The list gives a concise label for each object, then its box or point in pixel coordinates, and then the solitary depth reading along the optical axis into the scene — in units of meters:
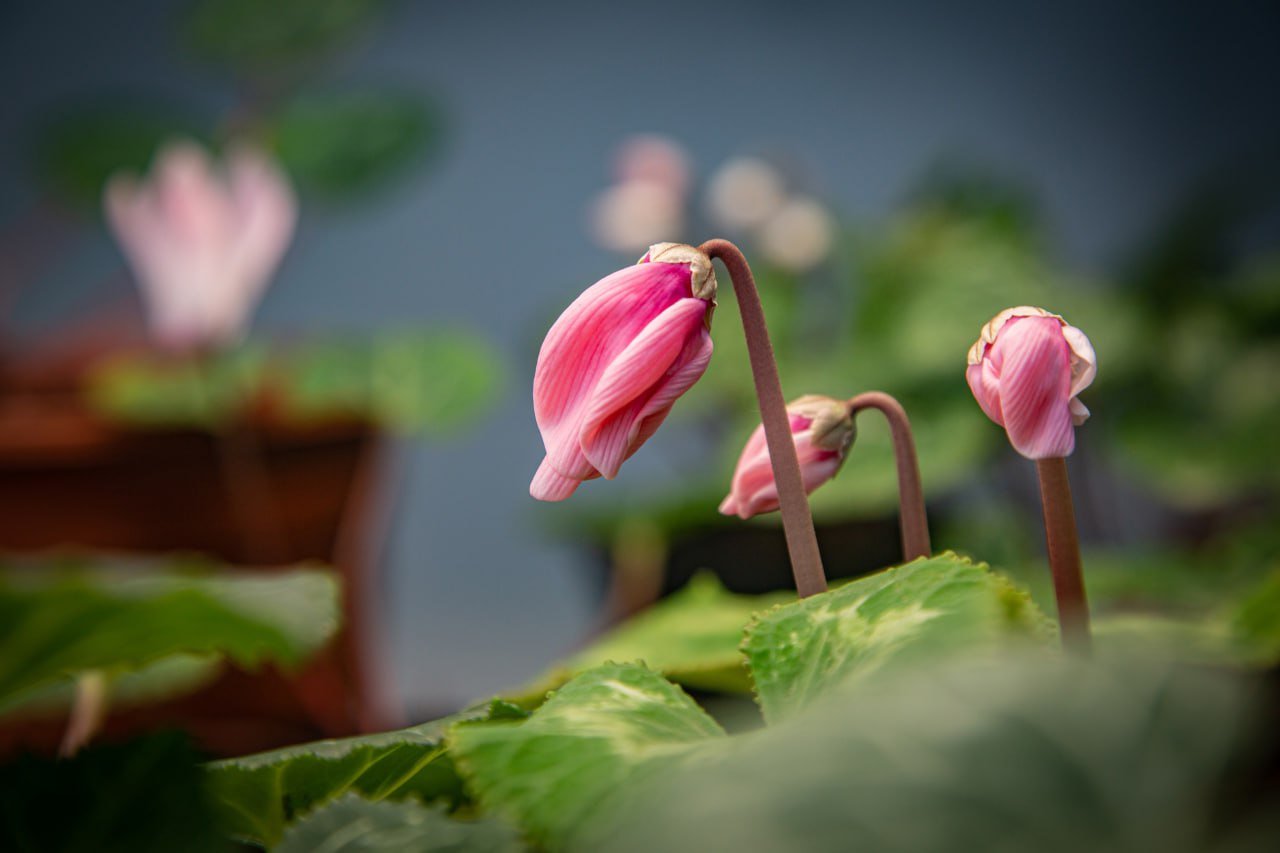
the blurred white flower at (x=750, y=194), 1.45
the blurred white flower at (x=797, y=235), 1.46
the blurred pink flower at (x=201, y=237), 0.92
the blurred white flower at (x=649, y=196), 1.41
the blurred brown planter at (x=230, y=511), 1.06
